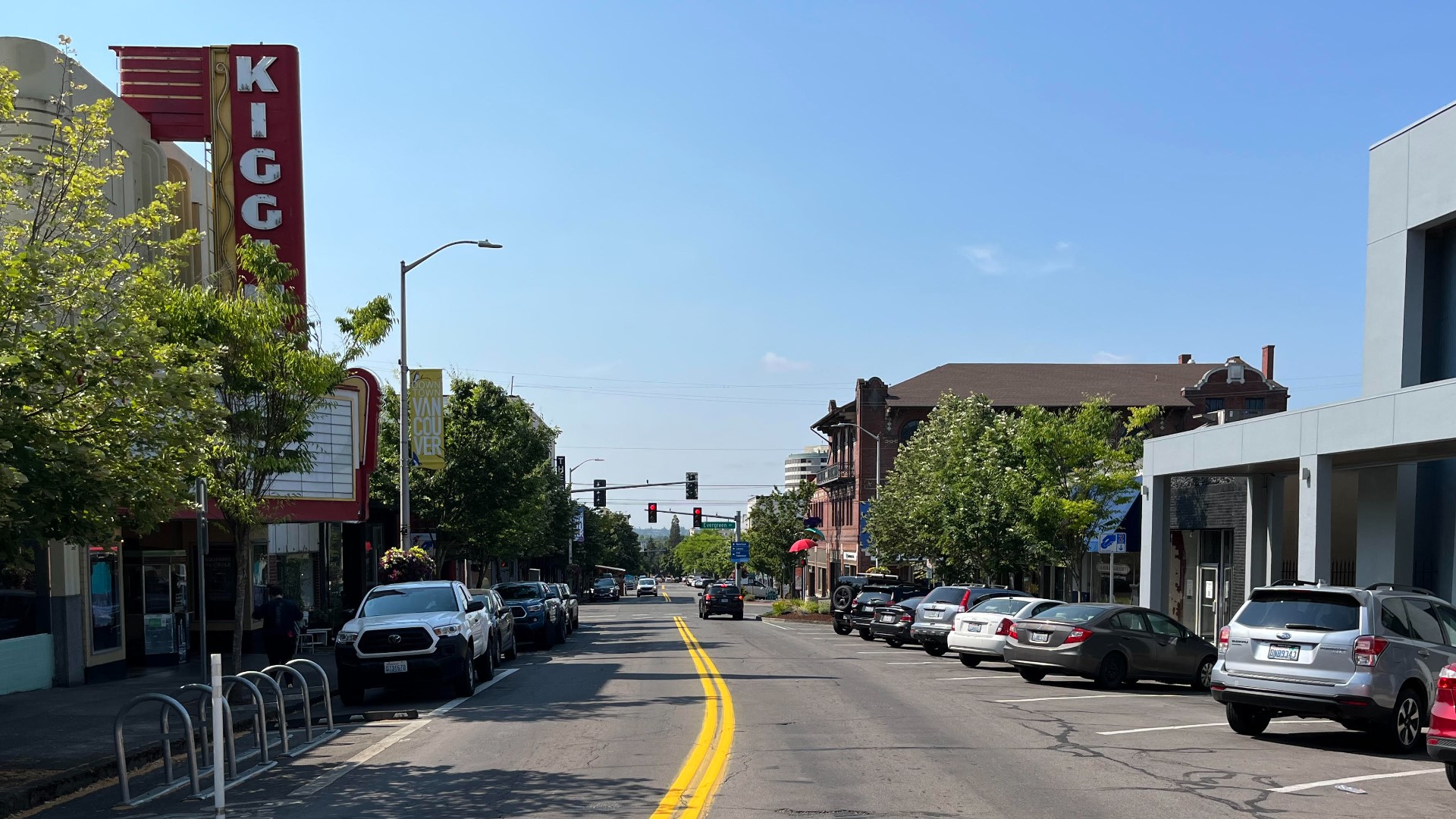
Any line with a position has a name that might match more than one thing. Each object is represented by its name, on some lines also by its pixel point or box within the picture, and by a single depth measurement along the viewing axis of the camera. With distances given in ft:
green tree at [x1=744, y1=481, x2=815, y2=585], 248.93
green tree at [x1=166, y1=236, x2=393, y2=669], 61.21
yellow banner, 116.67
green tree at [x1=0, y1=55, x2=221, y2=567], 36.37
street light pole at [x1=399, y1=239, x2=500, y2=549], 104.06
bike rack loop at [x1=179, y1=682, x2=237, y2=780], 37.22
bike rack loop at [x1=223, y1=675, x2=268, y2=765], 41.01
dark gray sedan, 65.82
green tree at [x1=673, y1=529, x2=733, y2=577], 508.94
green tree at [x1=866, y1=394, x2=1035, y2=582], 113.60
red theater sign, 91.45
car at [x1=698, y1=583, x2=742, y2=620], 167.53
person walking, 65.00
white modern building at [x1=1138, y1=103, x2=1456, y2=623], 63.72
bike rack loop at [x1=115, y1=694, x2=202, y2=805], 34.22
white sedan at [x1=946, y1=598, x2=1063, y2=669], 78.79
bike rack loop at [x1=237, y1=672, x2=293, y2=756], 42.83
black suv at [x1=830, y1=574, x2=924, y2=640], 118.42
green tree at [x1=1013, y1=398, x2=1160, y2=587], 104.68
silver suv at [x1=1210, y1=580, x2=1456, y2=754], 42.86
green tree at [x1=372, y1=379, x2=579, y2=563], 131.13
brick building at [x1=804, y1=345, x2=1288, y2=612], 219.20
